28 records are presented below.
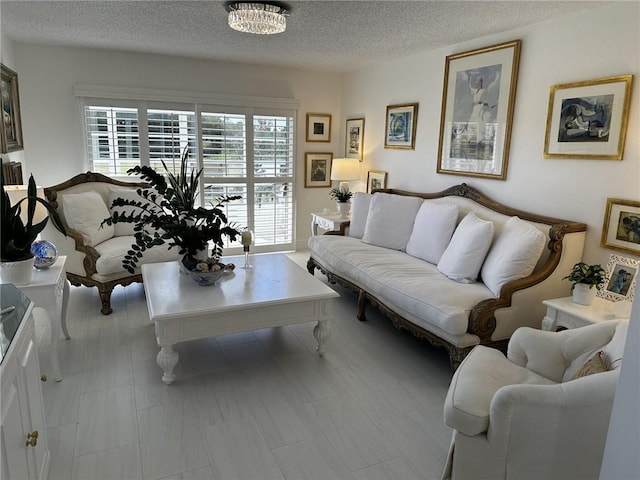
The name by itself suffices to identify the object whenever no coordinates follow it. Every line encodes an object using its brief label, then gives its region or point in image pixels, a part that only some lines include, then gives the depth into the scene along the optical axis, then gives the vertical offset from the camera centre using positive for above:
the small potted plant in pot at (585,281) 2.55 -0.66
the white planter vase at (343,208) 5.21 -0.56
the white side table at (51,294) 2.39 -0.78
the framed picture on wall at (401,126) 4.49 +0.38
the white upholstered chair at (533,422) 1.54 -0.93
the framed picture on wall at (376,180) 5.02 -0.21
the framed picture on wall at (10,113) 3.51 +0.32
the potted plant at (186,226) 2.77 -0.46
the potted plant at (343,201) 5.19 -0.48
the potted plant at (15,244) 2.21 -0.47
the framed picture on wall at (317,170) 5.74 -0.13
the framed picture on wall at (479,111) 3.43 +0.45
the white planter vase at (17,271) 2.24 -0.62
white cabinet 1.25 -0.80
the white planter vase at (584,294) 2.57 -0.74
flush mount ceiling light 2.86 +0.93
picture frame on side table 2.60 -0.66
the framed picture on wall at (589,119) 2.68 +0.32
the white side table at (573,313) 2.43 -0.82
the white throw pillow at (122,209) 4.12 -0.51
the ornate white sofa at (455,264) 2.68 -0.77
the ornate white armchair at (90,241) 3.57 -0.76
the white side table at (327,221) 4.91 -0.70
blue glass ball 2.54 -0.60
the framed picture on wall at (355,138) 5.40 +0.28
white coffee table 2.48 -0.86
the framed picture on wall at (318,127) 5.64 +0.42
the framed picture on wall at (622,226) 2.64 -0.36
